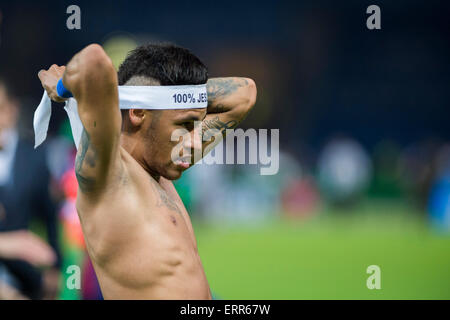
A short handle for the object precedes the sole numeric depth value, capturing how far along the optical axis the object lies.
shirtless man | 5.95
